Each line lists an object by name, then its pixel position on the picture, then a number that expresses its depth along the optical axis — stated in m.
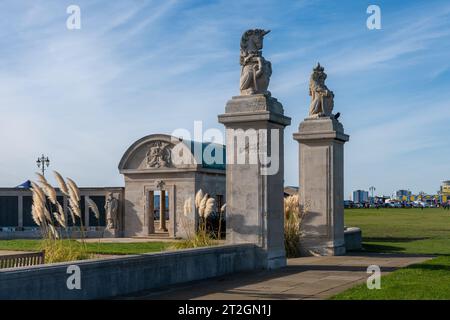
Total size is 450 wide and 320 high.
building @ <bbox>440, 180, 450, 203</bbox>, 182.25
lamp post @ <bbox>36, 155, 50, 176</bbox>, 37.92
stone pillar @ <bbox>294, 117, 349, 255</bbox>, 17.97
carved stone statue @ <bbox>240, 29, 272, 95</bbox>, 14.05
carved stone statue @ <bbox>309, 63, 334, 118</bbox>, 18.45
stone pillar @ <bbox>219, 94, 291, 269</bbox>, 13.68
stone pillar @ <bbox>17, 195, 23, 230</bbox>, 32.66
